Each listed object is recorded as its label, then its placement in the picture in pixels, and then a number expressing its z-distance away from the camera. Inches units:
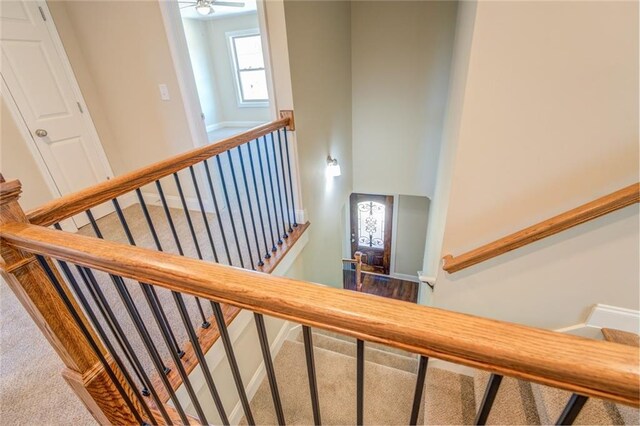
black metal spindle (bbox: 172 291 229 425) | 27.0
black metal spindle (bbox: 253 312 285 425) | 24.8
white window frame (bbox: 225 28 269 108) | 242.8
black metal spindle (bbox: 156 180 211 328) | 52.4
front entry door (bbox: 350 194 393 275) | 230.2
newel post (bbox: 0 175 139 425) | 31.8
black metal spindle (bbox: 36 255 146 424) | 33.3
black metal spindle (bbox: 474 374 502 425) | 18.5
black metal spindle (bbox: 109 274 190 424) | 30.3
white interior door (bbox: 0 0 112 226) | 83.0
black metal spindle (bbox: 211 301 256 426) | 25.3
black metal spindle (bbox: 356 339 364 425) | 22.1
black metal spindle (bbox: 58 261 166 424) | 32.9
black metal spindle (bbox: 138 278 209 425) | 28.3
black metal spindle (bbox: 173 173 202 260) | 55.7
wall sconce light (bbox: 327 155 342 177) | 125.3
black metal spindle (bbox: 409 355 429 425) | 20.5
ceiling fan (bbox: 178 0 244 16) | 156.6
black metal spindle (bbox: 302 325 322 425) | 23.4
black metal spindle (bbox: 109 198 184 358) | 46.0
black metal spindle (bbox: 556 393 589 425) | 16.7
